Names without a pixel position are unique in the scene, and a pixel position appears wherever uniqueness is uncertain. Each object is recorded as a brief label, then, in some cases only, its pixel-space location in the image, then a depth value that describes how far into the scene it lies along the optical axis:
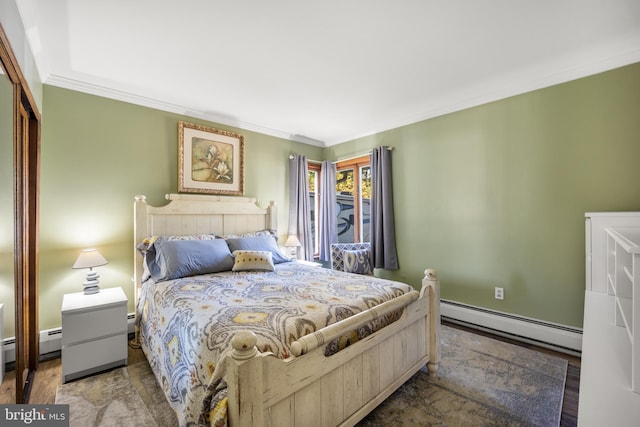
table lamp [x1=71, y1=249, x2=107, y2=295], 2.34
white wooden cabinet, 0.77
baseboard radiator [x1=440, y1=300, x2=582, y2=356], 2.45
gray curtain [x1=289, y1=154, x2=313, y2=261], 4.18
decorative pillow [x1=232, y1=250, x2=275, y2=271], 2.67
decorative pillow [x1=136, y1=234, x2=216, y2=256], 2.66
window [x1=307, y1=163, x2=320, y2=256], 4.66
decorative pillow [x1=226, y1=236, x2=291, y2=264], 2.99
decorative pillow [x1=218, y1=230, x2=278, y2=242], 3.26
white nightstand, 2.04
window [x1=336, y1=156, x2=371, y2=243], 4.31
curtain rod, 3.73
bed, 1.13
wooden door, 1.54
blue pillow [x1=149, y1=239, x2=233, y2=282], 2.42
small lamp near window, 3.94
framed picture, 3.18
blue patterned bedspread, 1.28
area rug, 1.68
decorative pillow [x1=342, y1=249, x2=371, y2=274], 3.57
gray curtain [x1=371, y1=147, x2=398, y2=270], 3.65
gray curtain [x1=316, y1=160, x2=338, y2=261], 4.45
